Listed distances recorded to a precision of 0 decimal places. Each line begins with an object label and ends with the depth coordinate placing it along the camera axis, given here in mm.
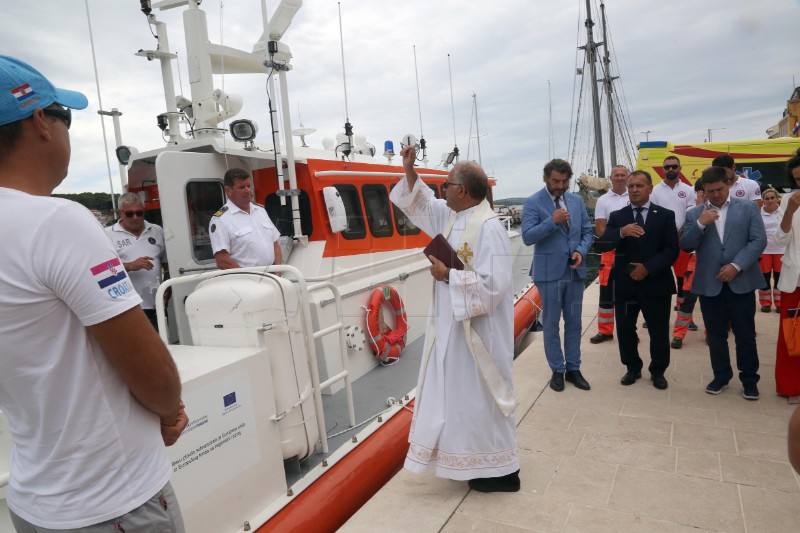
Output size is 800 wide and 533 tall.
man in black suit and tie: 4258
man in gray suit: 4016
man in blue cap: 1056
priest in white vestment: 2898
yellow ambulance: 9570
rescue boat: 2617
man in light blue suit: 4496
